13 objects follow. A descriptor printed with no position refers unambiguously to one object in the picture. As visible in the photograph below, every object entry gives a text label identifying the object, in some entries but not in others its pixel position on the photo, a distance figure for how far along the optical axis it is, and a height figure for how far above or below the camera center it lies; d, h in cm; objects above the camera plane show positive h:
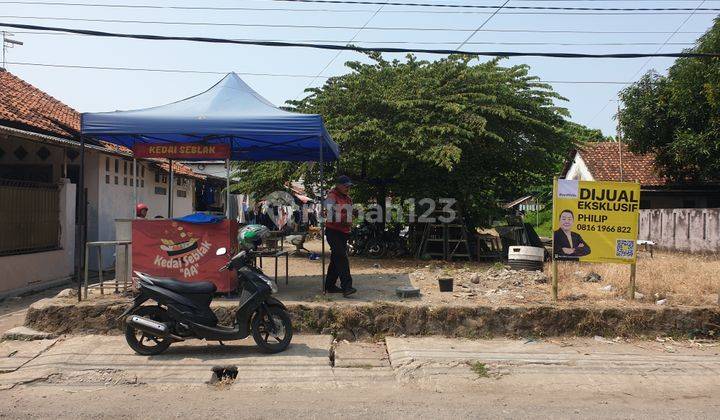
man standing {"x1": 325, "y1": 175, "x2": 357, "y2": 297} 830 -34
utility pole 2473 +377
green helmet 691 -36
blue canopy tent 780 +121
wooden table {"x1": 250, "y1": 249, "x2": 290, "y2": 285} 683 -66
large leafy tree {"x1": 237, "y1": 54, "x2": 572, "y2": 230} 1373 +204
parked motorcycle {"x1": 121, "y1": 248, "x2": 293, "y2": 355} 617 -123
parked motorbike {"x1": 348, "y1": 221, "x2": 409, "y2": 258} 1570 -92
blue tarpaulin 767 -17
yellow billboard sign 787 -12
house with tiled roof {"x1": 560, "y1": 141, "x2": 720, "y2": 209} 2527 +187
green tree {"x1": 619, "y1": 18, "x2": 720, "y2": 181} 1945 +380
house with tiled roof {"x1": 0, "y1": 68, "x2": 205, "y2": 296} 1028 +38
